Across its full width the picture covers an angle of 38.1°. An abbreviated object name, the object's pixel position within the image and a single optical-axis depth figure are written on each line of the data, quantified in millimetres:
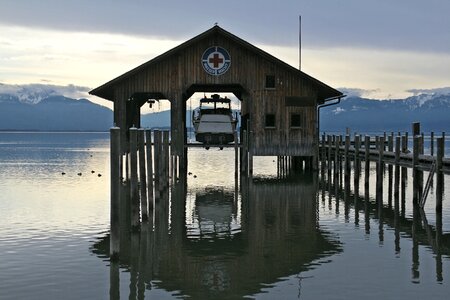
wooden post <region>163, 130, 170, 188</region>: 30181
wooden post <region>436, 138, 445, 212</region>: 22192
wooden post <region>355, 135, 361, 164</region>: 33150
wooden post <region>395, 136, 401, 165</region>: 26203
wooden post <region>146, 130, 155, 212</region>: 23500
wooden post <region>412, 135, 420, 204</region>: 24406
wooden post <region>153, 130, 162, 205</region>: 25719
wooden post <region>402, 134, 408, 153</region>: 28756
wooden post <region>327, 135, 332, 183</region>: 38409
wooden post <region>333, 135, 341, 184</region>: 36875
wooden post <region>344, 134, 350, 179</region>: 34438
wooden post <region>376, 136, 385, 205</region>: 28359
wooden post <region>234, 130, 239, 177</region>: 37750
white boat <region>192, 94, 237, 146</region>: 42969
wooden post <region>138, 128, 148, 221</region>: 21312
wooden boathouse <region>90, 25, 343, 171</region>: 38531
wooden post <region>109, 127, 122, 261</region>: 14594
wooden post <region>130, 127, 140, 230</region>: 18734
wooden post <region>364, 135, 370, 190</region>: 30547
